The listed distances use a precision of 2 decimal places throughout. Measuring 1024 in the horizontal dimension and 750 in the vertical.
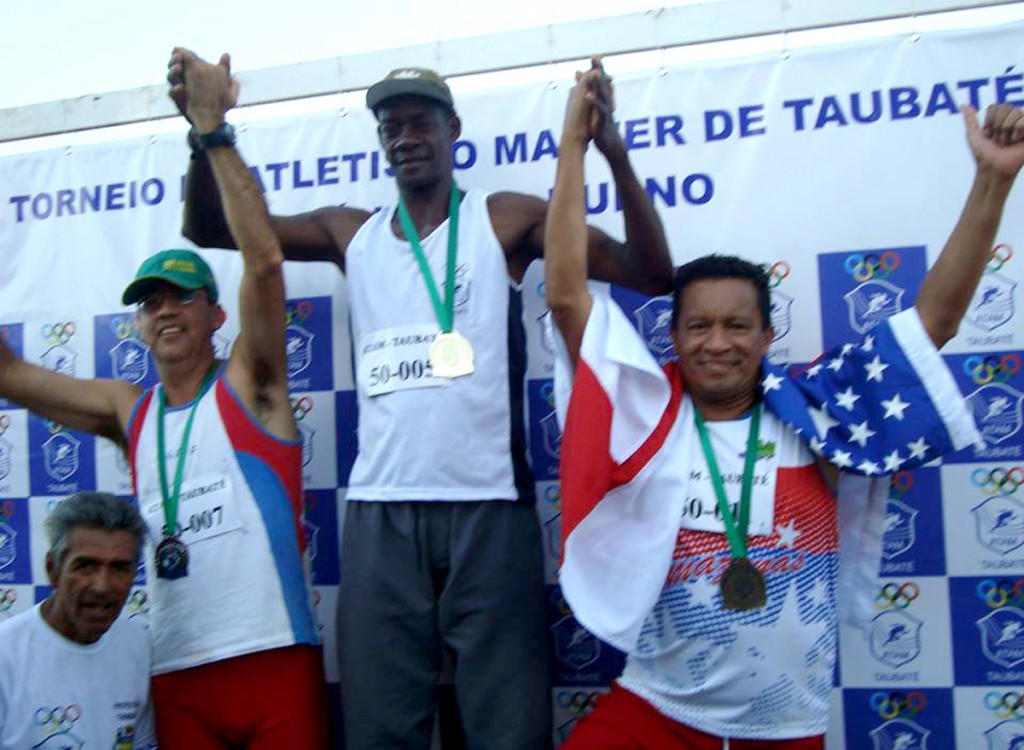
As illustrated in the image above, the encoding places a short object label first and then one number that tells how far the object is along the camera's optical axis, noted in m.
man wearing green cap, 2.32
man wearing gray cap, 2.25
